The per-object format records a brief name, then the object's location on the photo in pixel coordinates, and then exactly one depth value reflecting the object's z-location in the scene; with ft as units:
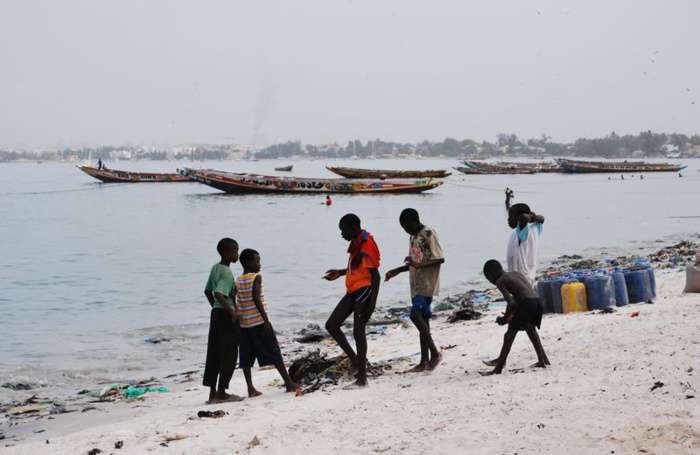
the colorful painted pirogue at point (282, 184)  189.98
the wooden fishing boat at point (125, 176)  271.49
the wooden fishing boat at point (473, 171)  353.51
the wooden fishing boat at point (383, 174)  224.74
